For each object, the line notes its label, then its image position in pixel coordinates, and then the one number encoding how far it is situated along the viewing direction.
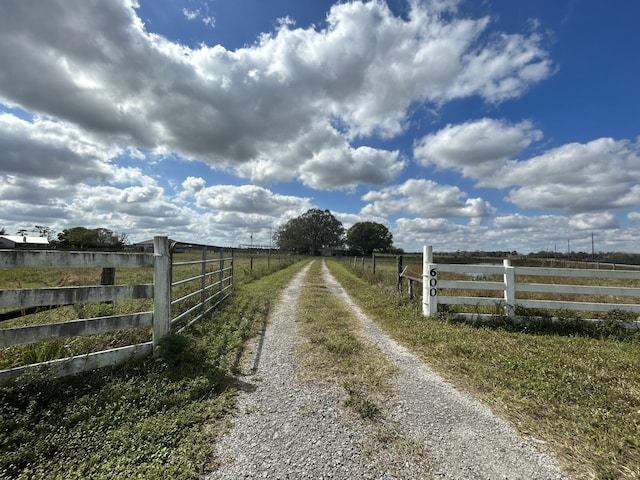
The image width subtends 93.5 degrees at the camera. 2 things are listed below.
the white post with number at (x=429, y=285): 6.66
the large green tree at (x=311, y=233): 82.69
